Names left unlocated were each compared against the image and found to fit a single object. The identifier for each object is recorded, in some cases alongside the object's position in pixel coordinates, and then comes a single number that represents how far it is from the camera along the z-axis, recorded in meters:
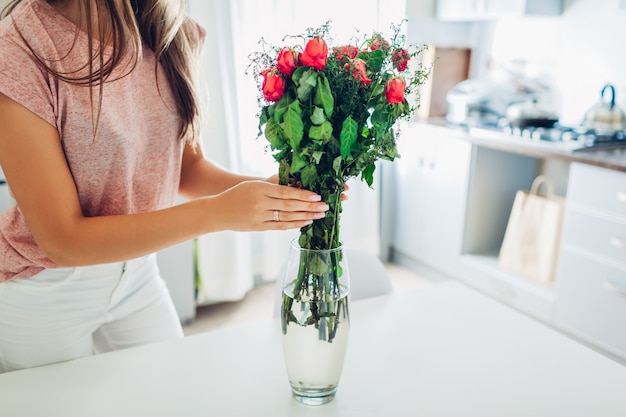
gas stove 2.44
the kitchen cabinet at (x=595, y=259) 2.19
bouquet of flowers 0.71
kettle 2.52
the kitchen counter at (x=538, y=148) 2.21
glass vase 0.80
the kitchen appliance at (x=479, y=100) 3.11
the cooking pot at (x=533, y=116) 2.77
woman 0.88
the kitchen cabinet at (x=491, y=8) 2.79
